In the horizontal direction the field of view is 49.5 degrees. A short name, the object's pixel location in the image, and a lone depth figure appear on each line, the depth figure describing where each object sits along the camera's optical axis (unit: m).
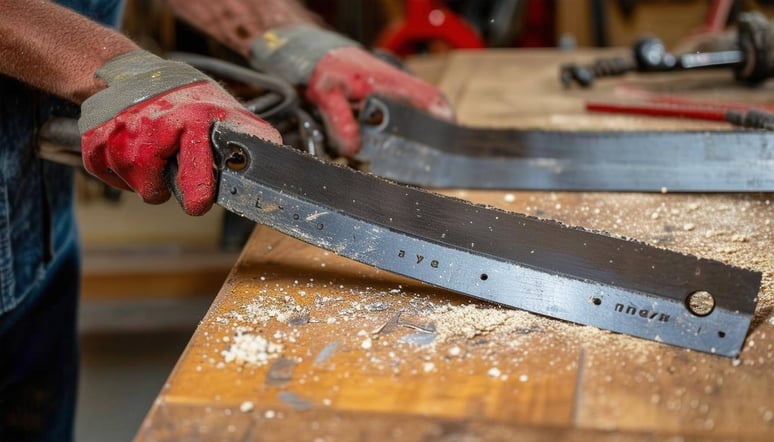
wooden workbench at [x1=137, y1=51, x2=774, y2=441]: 0.85
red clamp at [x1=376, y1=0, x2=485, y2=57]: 3.12
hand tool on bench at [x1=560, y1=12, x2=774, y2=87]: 1.92
